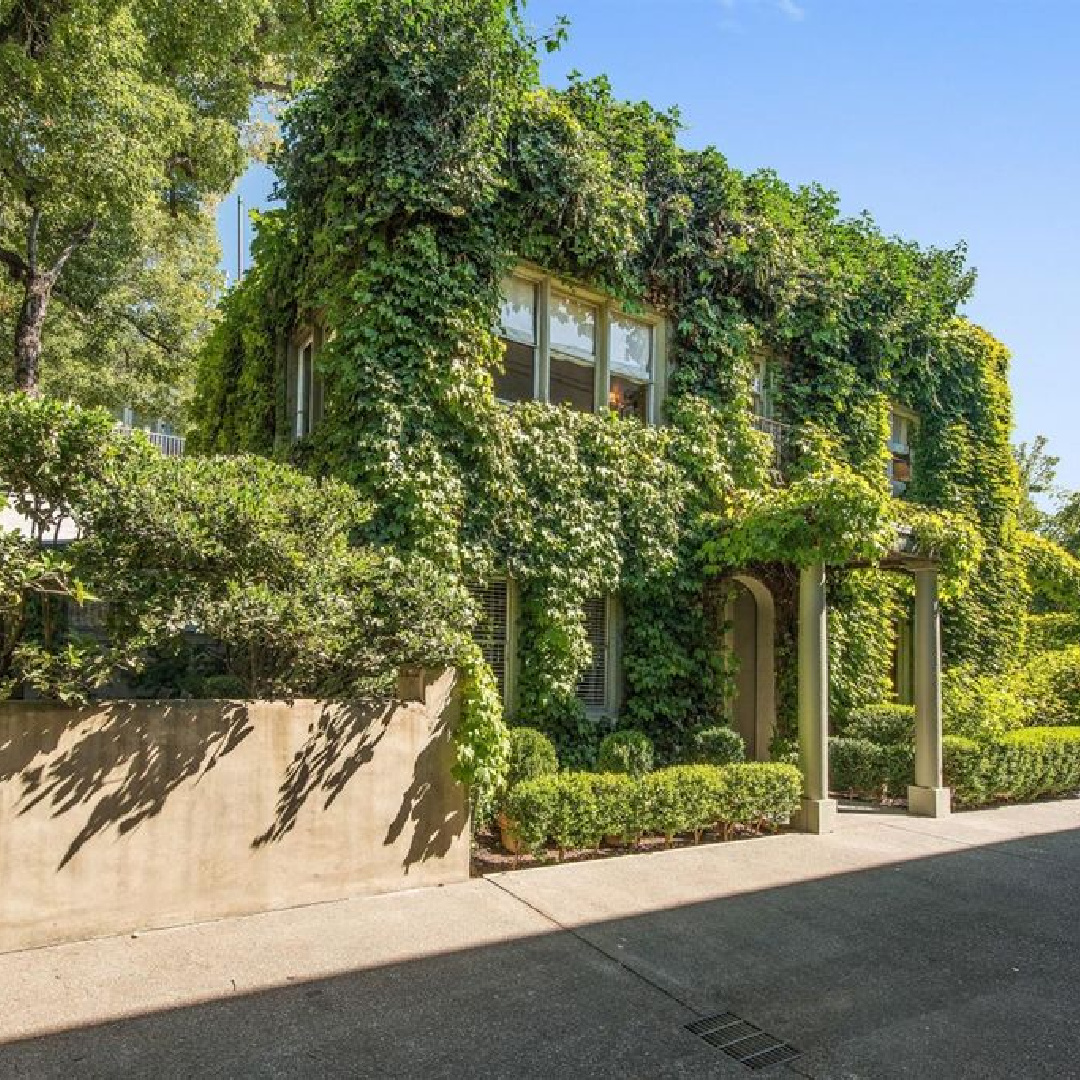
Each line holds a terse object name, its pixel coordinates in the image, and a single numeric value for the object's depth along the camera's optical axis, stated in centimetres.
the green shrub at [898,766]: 1041
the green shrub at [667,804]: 721
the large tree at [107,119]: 1115
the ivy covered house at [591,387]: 821
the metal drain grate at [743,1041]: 370
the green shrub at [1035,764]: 1018
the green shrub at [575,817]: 673
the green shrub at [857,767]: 1052
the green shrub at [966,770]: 983
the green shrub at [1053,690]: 1277
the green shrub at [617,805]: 695
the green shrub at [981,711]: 1039
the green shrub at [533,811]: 660
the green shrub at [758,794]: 772
